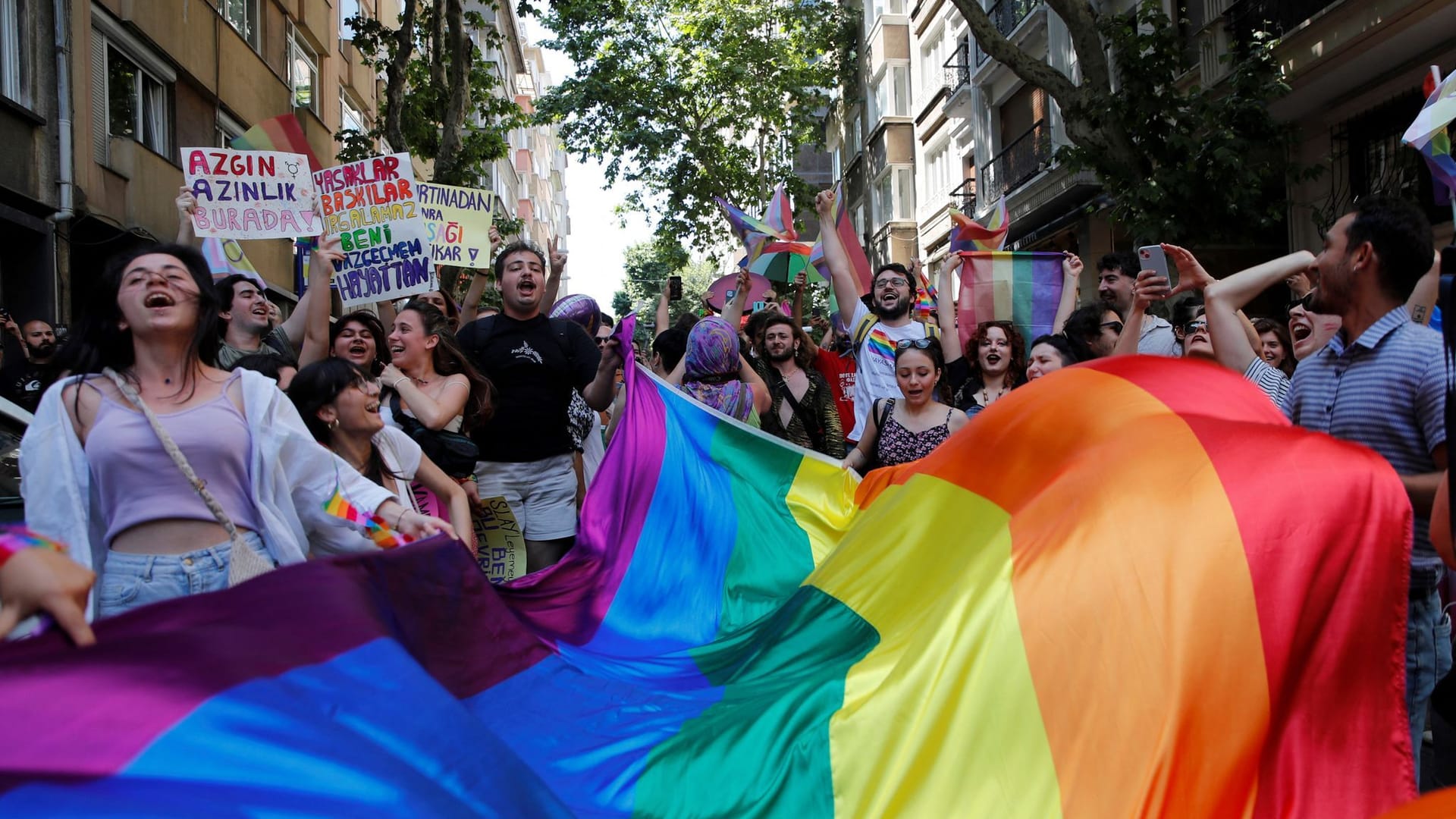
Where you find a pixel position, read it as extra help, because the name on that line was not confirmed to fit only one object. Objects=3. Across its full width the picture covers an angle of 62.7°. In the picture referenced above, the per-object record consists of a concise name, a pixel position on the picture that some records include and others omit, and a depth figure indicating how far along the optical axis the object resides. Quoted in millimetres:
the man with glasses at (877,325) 7043
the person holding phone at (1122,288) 6488
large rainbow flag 2176
